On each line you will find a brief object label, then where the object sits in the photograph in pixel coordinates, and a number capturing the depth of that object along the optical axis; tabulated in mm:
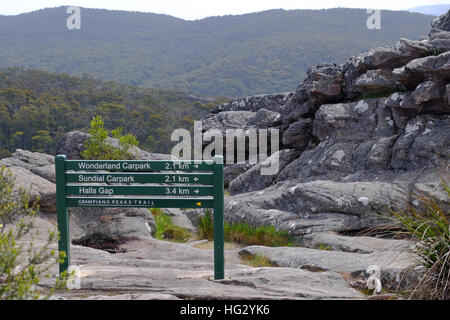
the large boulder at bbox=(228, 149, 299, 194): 14356
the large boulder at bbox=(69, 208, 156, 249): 9539
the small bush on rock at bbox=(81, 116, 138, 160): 13305
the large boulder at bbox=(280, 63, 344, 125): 14531
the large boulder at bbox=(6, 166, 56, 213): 10463
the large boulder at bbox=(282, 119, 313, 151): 14805
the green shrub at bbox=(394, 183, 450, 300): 5211
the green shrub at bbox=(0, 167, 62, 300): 3764
